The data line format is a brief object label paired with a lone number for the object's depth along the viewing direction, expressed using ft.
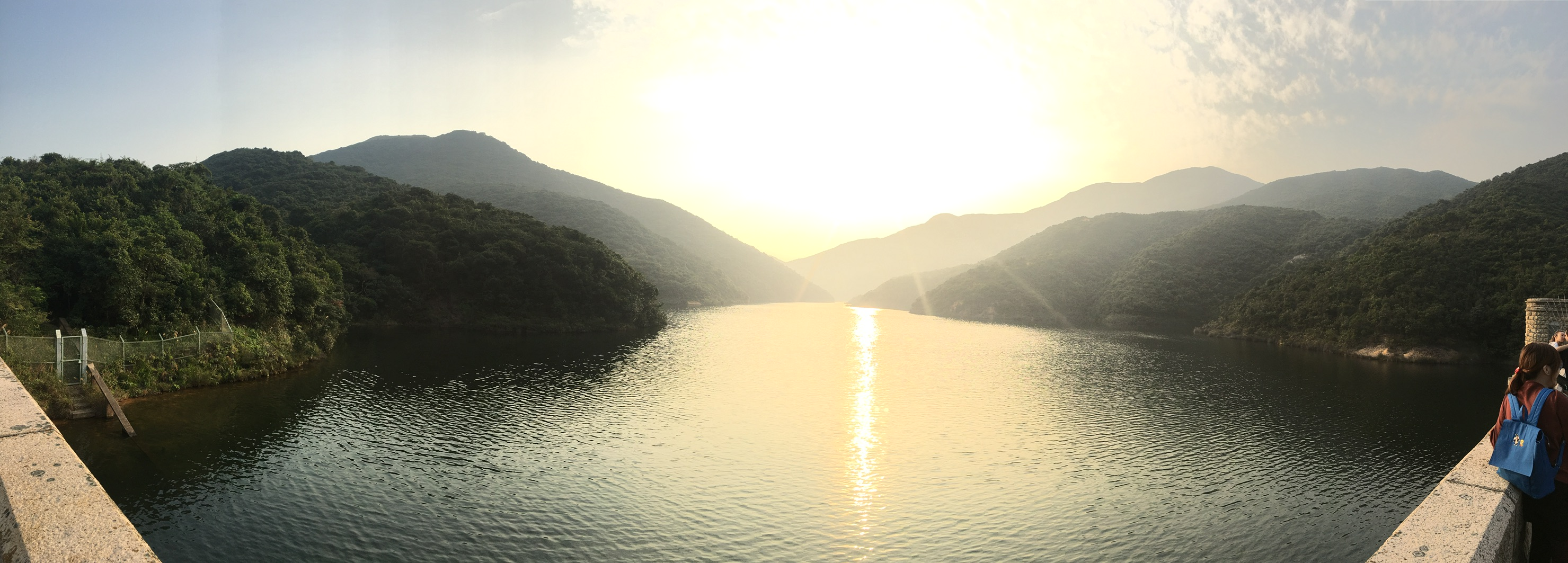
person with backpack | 23.21
